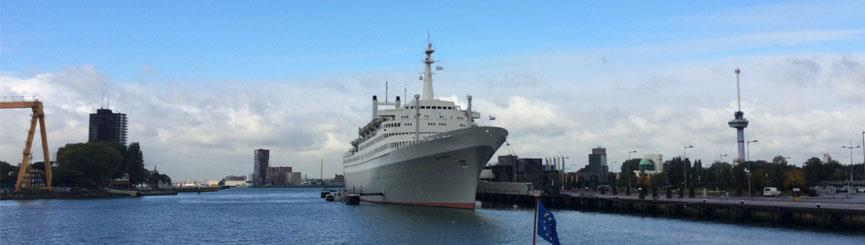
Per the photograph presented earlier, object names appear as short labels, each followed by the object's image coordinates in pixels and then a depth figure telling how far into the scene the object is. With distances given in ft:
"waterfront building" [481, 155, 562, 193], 424.46
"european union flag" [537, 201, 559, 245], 62.23
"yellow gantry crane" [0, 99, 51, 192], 393.99
